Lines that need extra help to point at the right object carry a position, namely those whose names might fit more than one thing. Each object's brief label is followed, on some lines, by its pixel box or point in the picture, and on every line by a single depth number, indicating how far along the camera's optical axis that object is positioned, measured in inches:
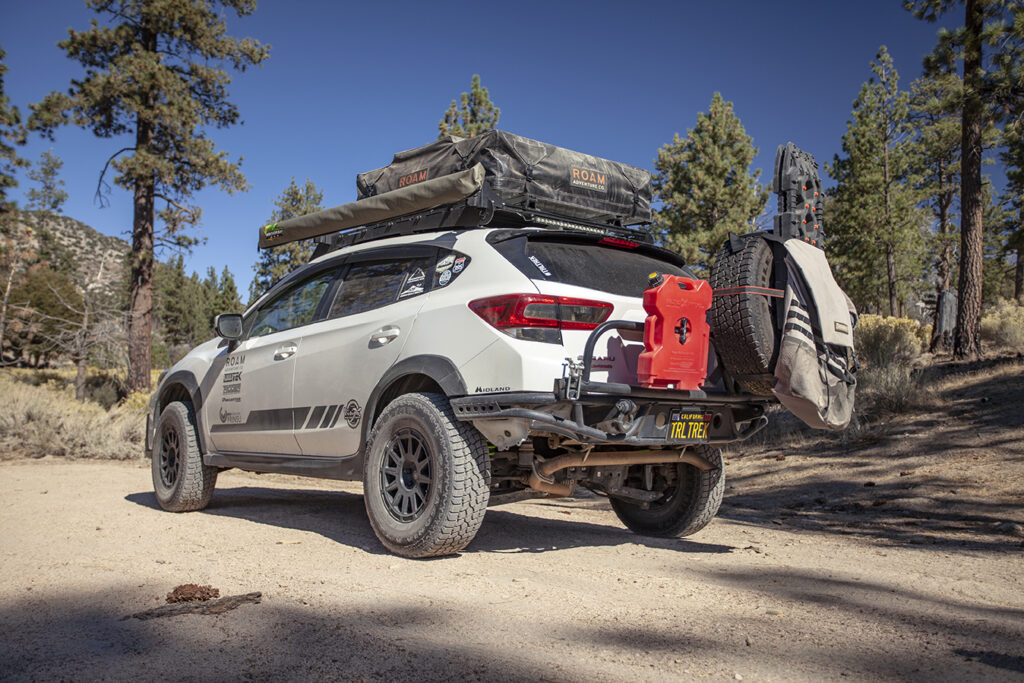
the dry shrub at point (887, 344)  548.1
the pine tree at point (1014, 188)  612.2
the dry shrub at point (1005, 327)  543.5
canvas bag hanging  156.9
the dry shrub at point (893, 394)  402.3
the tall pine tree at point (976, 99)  497.7
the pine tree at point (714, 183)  1179.9
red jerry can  150.1
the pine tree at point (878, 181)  1328.7
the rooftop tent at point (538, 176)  188.4
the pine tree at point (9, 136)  681.0
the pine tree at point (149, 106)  649.0
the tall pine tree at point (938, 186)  1309.5
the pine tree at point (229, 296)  2987.5
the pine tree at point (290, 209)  1704.0
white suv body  149.2
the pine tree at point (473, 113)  946.1
